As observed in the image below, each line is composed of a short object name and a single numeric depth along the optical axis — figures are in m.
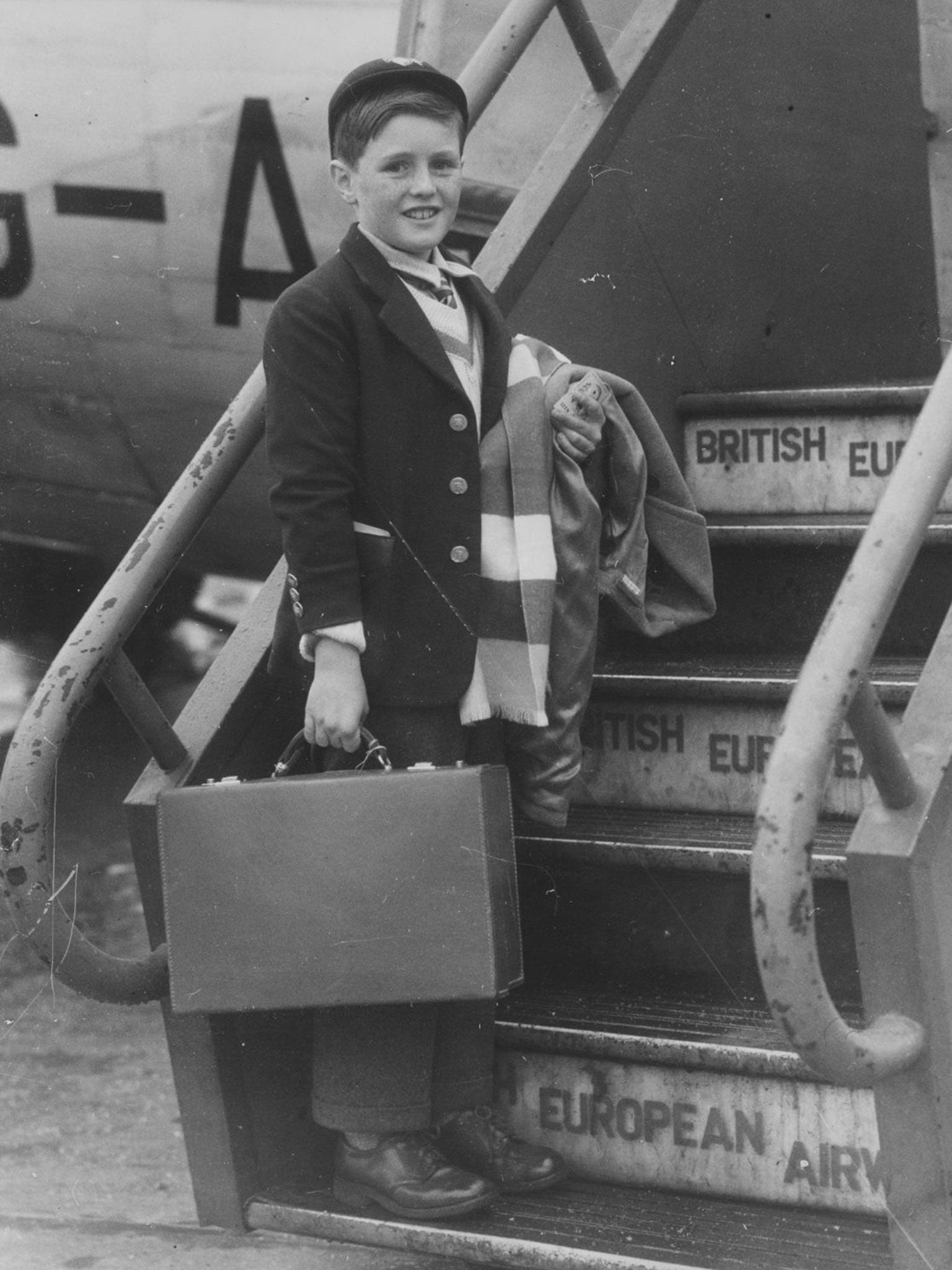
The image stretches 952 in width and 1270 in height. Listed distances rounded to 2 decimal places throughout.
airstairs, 3.75
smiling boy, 4.06
